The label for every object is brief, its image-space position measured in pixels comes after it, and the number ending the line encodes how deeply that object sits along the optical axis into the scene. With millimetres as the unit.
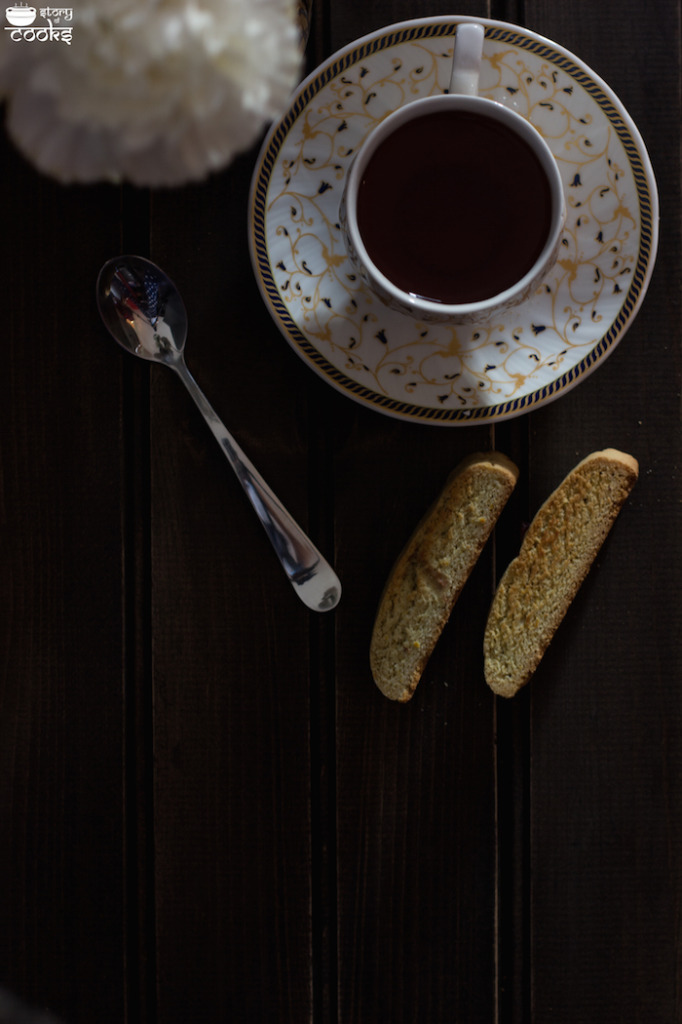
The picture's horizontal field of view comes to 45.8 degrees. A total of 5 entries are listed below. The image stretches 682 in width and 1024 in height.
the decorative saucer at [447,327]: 616
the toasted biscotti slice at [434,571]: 689
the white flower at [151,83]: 394
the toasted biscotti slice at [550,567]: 696
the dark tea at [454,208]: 588
